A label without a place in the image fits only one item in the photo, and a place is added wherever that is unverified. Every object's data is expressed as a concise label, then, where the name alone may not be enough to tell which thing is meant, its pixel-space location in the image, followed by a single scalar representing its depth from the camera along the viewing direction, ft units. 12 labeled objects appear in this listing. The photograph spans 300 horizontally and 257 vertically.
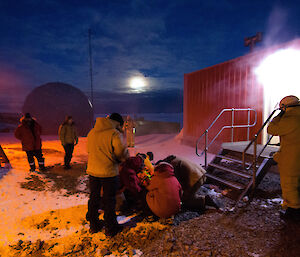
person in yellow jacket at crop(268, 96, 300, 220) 10.56
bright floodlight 20.03
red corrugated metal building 23.81
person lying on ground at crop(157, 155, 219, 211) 12.47
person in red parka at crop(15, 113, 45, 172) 18.71
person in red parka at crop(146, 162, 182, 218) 10.68
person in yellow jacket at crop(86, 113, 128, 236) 9.62
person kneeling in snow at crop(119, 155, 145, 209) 11.24
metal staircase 14.24
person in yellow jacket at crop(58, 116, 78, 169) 20.76
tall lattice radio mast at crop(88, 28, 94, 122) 51.20
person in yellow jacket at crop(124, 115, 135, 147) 36.96
